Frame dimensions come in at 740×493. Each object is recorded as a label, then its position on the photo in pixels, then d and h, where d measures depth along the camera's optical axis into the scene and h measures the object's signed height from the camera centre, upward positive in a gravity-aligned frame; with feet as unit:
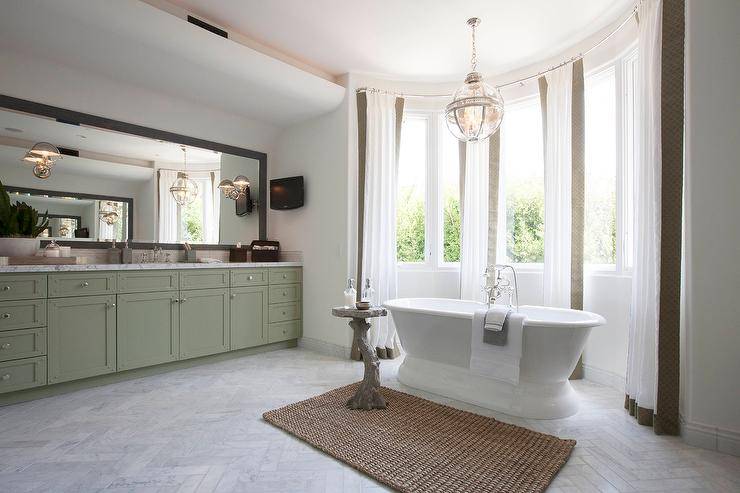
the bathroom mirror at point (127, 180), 10.84 +2.02
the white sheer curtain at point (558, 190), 11.43 +1.67
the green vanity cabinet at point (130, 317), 9.40 -2.09
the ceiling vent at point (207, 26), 10.52 +5.79
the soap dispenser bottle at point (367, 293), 9.75 -1.16
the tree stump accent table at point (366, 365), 9.30 -2.81
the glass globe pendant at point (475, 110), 9.01 +3.10
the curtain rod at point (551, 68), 10.01 +5.42
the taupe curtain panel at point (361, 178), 13.73 +2.34
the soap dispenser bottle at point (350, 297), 9.81 -1.26
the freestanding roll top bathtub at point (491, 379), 8.64 -2.63
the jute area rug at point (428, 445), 6.31 -3.67
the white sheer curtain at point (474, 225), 13.31 +0.72
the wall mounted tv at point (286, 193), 15.06 +1.99
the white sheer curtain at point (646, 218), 8.20 +0.65
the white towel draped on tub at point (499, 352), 8.79 -2.35
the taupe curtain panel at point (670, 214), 7.86 +0.68
